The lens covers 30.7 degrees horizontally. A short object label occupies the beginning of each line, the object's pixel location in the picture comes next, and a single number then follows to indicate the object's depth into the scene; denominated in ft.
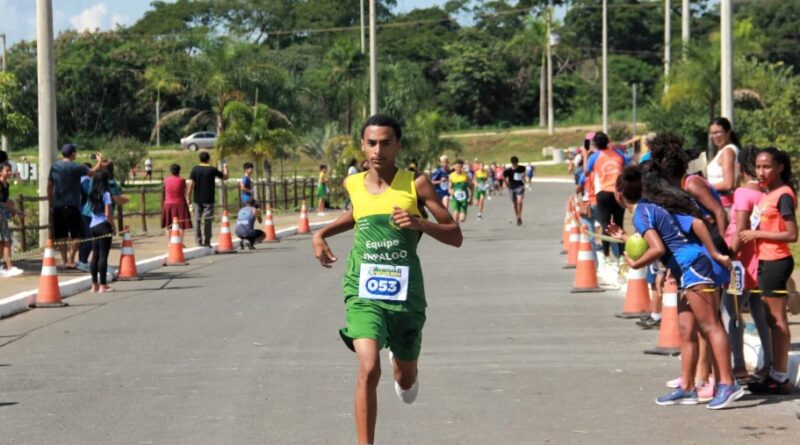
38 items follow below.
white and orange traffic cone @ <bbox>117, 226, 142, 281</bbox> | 64.95
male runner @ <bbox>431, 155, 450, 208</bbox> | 107.32
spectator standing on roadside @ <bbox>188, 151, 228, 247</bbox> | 85.10
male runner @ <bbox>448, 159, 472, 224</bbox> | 105.19
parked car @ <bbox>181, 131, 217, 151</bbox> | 282.15
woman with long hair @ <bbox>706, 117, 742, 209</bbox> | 39.14
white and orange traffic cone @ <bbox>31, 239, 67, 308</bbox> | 53.36
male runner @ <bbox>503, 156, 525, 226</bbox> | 105.70
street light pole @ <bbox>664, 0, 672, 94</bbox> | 183.01
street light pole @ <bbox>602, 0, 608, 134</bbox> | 202.80
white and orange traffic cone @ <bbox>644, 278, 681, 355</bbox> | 37.29
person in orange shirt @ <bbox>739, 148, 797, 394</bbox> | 31.42
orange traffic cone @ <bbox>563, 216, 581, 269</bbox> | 63.57
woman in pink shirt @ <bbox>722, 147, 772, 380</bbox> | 31.94
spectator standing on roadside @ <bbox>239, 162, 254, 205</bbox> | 98.02
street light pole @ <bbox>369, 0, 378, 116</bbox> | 138.72
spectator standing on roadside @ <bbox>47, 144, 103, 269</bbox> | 63.98
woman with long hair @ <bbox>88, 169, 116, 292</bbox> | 58.03
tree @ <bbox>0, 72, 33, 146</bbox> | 71.46
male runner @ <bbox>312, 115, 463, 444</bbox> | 24.44
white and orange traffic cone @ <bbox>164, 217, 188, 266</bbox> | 73.87
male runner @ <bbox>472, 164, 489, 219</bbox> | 128.97
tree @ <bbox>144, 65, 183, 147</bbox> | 230.89
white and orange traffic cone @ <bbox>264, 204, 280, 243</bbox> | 96.17
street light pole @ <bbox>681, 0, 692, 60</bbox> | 136.39
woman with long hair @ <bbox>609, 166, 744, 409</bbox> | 29.84
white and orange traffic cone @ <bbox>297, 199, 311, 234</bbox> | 107.34
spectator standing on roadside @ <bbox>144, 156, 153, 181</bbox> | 229.17
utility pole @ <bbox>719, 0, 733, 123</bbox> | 63.62
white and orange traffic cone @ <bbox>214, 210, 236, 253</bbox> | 84.94
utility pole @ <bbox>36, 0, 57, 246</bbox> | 80.12
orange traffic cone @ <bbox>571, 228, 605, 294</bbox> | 55.21
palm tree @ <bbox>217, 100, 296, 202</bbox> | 166.75
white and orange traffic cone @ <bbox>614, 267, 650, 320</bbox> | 45.57
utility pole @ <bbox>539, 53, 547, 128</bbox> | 326.65
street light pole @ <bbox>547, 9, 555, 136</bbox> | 299.38
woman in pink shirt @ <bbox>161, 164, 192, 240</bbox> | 86.02
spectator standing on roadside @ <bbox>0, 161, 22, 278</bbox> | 65.39
